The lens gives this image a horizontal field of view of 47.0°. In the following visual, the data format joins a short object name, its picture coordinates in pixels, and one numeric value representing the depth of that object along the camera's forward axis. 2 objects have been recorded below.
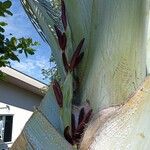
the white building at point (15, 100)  6.64
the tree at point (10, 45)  1.88
